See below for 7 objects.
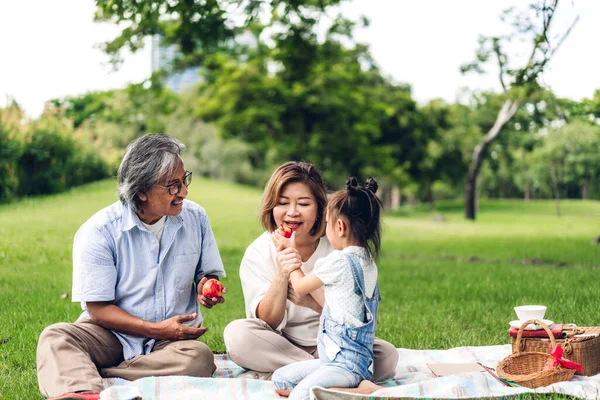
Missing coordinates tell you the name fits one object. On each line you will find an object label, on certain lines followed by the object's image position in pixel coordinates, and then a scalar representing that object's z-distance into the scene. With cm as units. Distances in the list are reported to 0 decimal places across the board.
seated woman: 413
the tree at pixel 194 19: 1032
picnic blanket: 349
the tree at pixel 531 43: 977
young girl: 364
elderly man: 397
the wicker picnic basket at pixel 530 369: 380
